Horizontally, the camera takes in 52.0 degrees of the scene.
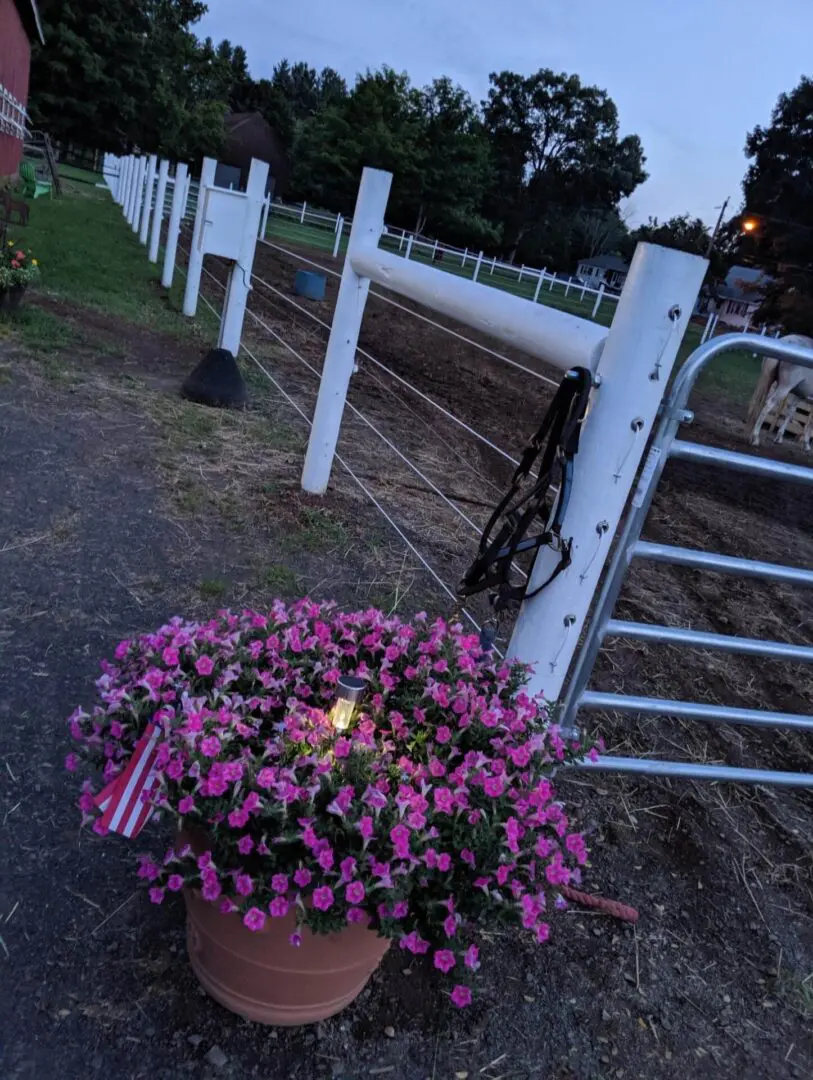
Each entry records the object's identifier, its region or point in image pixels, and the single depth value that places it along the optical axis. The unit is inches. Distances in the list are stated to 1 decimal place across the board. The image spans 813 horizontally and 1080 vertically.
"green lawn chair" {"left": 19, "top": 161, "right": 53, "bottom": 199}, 661.9
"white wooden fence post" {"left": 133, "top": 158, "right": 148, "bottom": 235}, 537.0
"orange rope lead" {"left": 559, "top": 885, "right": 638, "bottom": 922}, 82.4
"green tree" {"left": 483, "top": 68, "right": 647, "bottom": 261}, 2664.9
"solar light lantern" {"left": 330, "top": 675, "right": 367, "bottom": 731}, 61.7
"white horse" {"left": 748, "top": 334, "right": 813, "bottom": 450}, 403.2
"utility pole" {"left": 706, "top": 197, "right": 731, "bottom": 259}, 1859.0
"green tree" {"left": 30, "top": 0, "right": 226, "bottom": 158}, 1480.1
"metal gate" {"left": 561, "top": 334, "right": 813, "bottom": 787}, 75.7
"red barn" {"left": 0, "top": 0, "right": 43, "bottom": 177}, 682.2
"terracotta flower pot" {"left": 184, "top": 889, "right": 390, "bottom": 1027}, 57.5
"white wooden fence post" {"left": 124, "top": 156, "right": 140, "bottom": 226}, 599.4
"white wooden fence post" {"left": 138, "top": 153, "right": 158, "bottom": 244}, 475.5
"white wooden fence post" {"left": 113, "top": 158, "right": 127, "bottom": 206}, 745.0
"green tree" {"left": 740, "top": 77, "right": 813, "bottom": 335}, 1083.9
